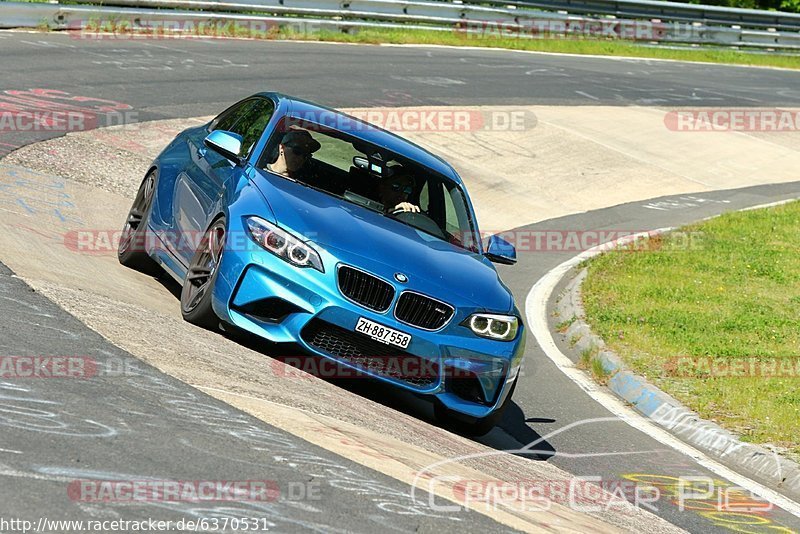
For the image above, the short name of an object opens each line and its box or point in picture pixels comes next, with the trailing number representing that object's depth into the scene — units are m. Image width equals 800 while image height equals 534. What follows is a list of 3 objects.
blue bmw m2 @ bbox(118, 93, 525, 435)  14.85
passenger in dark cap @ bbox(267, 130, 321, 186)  17.48
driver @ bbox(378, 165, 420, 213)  17.86
